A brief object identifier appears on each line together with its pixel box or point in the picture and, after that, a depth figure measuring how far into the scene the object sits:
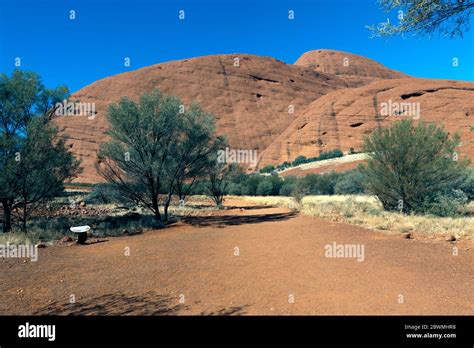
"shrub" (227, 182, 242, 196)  39.84
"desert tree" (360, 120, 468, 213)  13.02
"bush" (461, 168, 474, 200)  17.89
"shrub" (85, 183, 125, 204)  14.55
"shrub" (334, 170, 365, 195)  25.19
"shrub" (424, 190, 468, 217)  12.23
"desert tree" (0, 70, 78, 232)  11.34
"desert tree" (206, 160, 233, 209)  23.64
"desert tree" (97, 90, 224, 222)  13.84
